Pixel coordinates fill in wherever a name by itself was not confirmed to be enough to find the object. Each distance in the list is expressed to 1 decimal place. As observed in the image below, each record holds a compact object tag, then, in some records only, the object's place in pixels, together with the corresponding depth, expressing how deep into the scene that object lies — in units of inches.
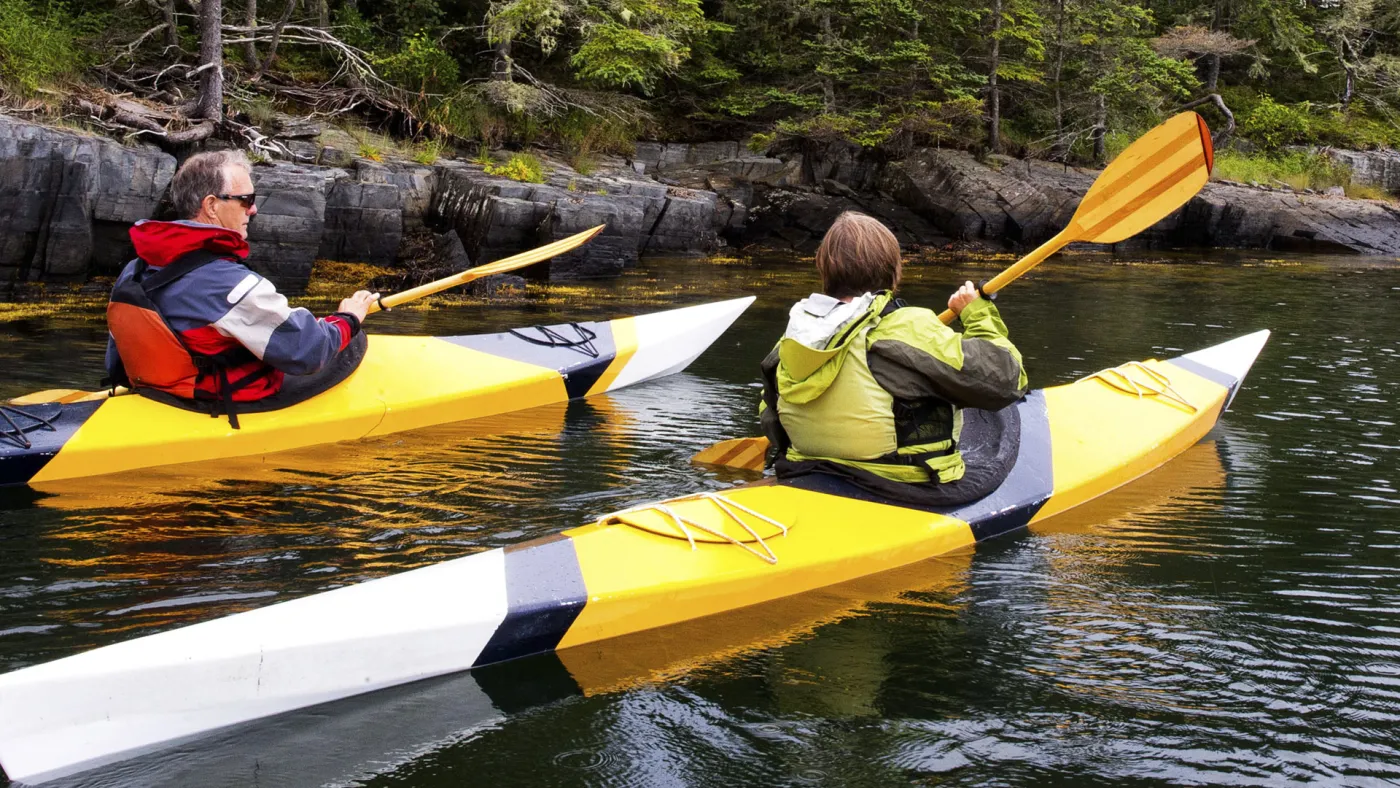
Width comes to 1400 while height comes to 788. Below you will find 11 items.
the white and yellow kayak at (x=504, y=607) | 91.3
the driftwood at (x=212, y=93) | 390.0
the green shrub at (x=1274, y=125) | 800.3
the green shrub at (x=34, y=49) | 370.3
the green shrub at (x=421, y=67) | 517.2
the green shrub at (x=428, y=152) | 483.8
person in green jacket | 130.4
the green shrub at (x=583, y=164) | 542.0
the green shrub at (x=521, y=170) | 488.1
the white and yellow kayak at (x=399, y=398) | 179.6
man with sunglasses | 170.9
